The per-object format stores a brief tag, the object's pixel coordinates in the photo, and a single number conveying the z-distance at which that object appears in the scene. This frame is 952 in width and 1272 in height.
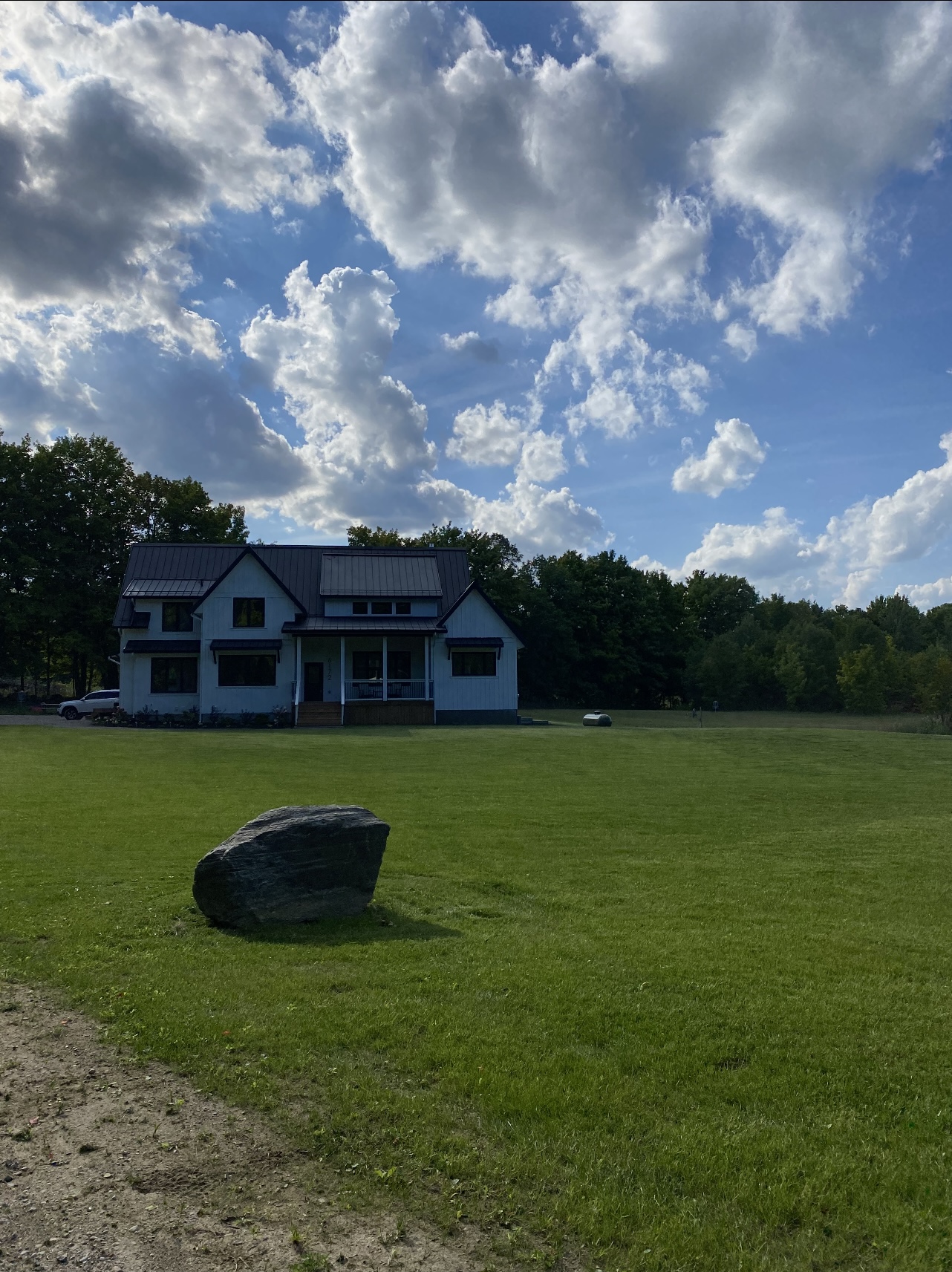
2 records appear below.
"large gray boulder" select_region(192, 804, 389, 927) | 8.30
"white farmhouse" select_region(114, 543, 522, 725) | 41.88
